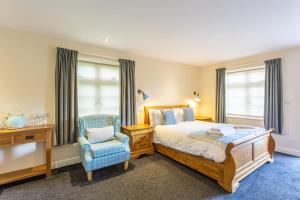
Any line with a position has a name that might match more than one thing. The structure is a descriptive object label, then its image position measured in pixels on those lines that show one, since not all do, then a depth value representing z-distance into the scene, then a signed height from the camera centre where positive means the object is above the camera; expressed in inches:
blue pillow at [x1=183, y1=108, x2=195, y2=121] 175.6 -17.7
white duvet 95.5 -29.9
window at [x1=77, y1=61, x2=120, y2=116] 132.8 +9.8
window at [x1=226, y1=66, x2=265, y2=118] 166.1 +8.4
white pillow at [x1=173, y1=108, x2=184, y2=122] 172.5 -16.5
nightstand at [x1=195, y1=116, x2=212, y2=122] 193.8 -24.3
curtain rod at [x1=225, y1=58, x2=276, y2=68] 160.9 +39.5
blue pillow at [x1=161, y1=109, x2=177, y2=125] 154.3 -17.7
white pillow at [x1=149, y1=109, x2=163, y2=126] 154.5 -18.6
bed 88.7 -40.2
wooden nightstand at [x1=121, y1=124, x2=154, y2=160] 136.5 -35.7
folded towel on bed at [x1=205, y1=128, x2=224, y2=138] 105.4 -23.3
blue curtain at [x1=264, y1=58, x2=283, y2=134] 147.6 +3.5
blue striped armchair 101.0 -33.5
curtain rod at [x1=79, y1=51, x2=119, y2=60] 131.0 +38.8
